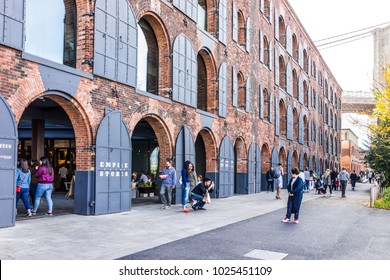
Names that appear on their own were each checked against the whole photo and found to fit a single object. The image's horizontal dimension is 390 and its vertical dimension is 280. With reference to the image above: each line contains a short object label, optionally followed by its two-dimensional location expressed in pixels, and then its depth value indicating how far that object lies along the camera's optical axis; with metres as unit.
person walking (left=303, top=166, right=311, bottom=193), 26.54
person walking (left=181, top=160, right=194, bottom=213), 13.61
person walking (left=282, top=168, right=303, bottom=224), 10.80
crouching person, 13.52
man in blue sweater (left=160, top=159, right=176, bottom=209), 13.52
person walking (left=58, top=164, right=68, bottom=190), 21.27
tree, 14.45
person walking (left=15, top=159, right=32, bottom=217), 10.47
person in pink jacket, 10.95
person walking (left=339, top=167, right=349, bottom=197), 22.14
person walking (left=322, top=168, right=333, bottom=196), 23.19
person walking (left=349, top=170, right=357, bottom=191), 30.81
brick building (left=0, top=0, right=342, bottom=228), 10.22
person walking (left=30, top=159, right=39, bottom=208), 12.83
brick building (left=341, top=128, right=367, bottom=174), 72.75
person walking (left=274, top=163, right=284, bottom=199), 19.31
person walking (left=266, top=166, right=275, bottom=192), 24.33
